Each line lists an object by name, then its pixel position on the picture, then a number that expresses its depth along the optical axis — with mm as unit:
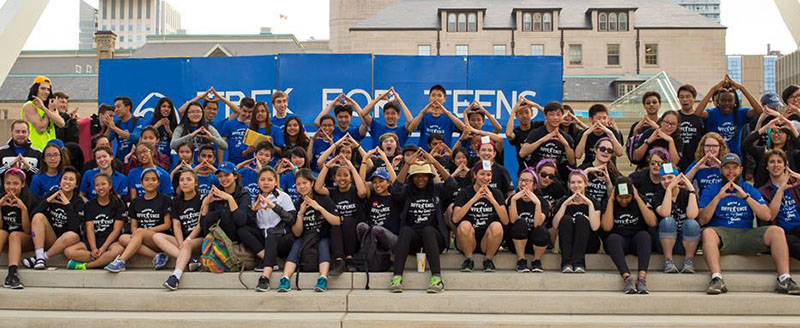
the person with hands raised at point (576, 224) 6508
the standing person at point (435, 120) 8367
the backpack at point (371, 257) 6594
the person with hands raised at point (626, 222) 6348
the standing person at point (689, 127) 7973
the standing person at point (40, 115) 8289
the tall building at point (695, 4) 193600
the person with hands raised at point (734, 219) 6285
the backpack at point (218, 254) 6613
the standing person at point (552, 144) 7535
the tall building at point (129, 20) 159250
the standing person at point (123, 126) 8602
